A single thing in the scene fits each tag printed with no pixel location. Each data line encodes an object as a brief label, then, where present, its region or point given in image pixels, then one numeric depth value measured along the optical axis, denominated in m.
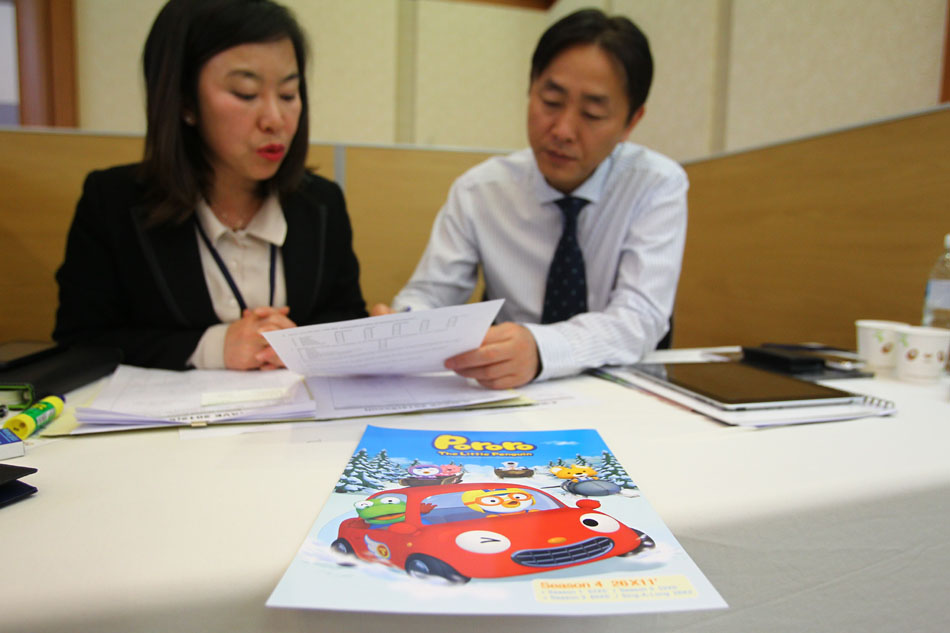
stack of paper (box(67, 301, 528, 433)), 0.59
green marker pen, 0.54
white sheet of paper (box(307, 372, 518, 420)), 0.65
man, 1.04
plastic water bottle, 1.01
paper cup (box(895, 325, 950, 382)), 0.86
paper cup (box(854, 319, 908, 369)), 0.94
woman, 0.99
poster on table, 0.29
